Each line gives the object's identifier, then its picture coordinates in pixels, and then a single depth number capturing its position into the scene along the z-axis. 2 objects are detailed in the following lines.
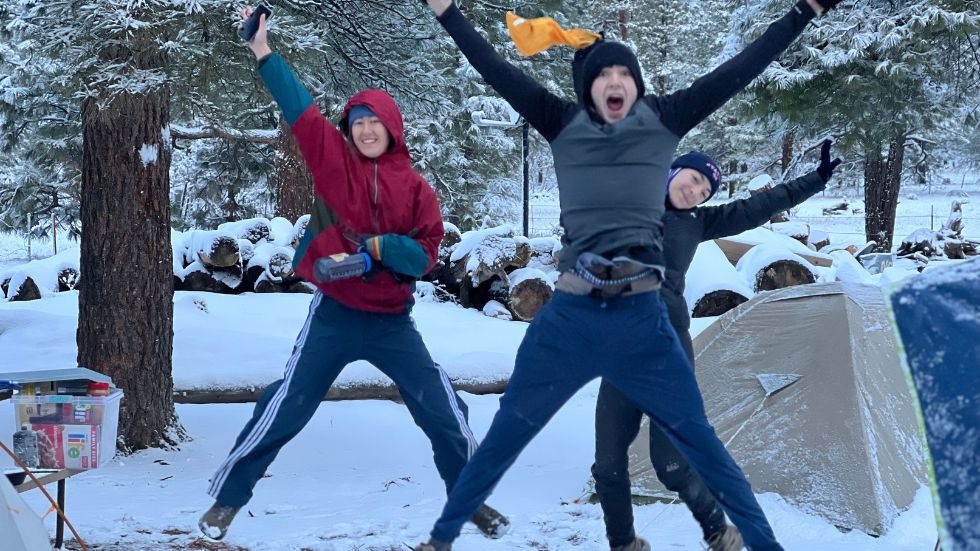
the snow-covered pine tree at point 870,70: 12.04
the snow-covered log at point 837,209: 38.72
